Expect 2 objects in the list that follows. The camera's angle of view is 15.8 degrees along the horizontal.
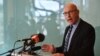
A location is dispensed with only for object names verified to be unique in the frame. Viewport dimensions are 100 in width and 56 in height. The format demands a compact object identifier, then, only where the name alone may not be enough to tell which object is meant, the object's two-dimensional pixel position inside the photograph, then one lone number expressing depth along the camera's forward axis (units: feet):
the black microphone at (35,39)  9.90
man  10.62
